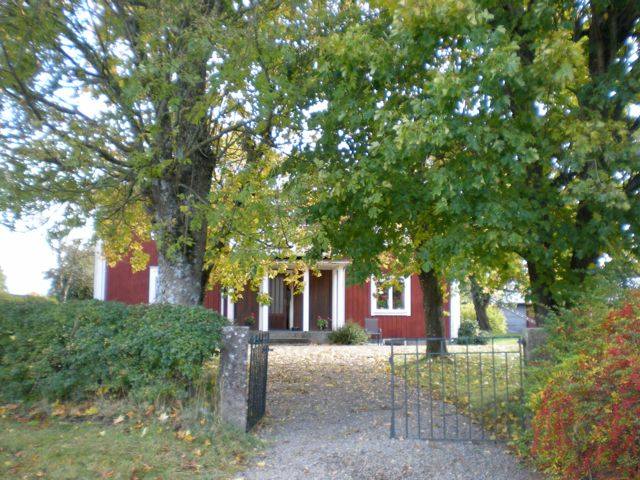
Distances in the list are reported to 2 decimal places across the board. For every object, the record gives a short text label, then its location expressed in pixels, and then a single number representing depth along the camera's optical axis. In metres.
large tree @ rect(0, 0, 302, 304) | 8.46
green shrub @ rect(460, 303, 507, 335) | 28.36
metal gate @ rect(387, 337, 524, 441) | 7.32
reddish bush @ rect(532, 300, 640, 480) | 4.23
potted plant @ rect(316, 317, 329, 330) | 22.72
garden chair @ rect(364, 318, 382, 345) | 22.40
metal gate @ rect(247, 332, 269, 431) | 7.55
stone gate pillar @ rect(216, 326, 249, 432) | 7.20
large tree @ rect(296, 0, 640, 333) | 6.88
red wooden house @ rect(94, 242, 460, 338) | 22.88
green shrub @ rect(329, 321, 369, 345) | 20.52
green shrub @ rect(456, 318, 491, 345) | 24.45
